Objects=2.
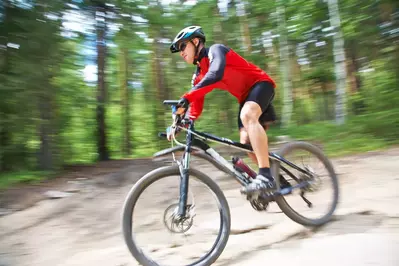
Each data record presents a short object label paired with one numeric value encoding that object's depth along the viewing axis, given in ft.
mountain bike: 8.45
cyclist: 9.00
